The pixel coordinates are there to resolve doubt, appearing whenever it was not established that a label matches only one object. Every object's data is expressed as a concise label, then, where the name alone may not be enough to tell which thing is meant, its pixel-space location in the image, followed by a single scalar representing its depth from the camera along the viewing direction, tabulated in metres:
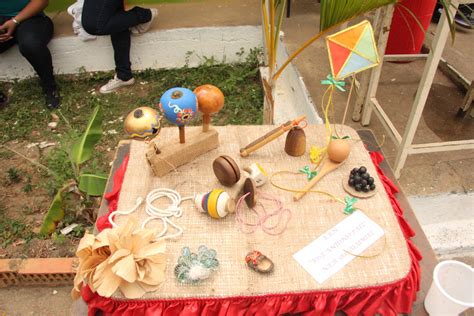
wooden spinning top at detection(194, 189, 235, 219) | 1.28
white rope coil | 1.29
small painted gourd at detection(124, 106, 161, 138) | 1.28
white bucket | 1.17
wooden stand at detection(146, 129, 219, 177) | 1.47
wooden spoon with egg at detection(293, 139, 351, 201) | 1.48
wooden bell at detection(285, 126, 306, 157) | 1.54
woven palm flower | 1.10
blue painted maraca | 1.30
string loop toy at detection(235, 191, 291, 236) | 1.30
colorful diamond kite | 1.40
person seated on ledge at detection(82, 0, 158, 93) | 2.94
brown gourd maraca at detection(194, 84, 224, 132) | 1.41
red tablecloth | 1.13
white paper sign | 1.19
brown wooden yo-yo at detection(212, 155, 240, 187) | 1.37
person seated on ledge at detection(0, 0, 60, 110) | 2.90
